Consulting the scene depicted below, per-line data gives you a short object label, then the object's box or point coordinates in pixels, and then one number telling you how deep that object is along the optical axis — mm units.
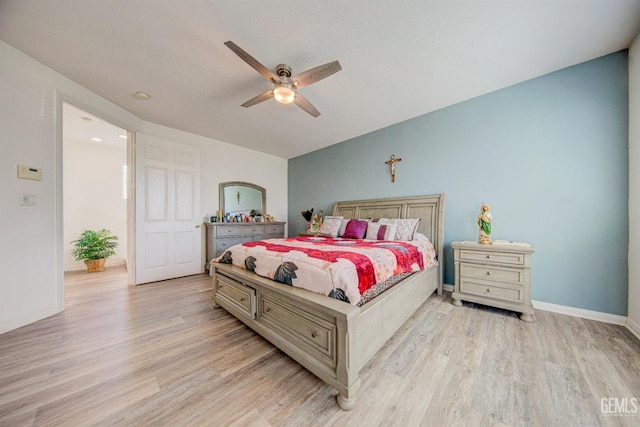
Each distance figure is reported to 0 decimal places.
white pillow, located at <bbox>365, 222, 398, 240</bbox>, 3029
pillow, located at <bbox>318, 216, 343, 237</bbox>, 3602
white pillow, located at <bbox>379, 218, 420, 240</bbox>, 2959
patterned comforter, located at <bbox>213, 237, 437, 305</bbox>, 1486
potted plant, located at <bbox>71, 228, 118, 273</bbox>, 4098
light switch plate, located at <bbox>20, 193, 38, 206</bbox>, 2125
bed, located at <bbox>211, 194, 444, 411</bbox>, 1264
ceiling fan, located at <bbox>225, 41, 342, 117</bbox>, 1812
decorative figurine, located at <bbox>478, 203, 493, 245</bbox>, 2539
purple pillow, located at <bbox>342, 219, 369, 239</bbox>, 3293
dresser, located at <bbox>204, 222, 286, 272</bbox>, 3941
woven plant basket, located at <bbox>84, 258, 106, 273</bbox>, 4145
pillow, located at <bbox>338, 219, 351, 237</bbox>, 3588
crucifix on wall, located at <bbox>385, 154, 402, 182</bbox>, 3653
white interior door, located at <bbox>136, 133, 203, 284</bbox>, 3412
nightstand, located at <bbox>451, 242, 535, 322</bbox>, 2199
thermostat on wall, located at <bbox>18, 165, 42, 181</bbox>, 2111
